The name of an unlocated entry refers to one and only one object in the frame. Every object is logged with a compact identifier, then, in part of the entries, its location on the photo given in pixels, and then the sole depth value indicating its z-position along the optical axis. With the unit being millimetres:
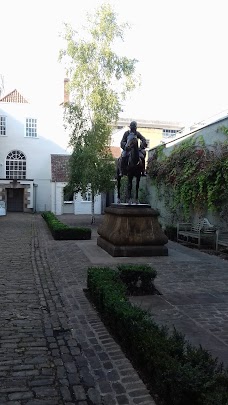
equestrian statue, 11250
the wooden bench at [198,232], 13180
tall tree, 22078
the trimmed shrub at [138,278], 6672
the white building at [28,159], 36531
